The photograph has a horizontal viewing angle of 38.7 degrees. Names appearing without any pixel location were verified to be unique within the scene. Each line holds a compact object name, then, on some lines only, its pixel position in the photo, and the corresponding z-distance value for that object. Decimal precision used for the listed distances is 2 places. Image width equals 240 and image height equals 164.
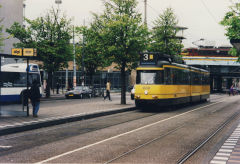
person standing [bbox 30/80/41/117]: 14.71
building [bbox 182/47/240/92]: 59.34
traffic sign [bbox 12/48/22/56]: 14.49
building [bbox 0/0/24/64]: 41.56
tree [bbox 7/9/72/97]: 33.03
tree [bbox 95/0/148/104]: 22.75
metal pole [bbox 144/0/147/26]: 27.33
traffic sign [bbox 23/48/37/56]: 14.44
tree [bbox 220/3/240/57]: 26.42
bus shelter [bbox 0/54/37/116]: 14.28
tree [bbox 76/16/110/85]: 41.99
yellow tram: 19.77
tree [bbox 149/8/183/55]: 31.58
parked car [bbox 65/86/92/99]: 35.12
